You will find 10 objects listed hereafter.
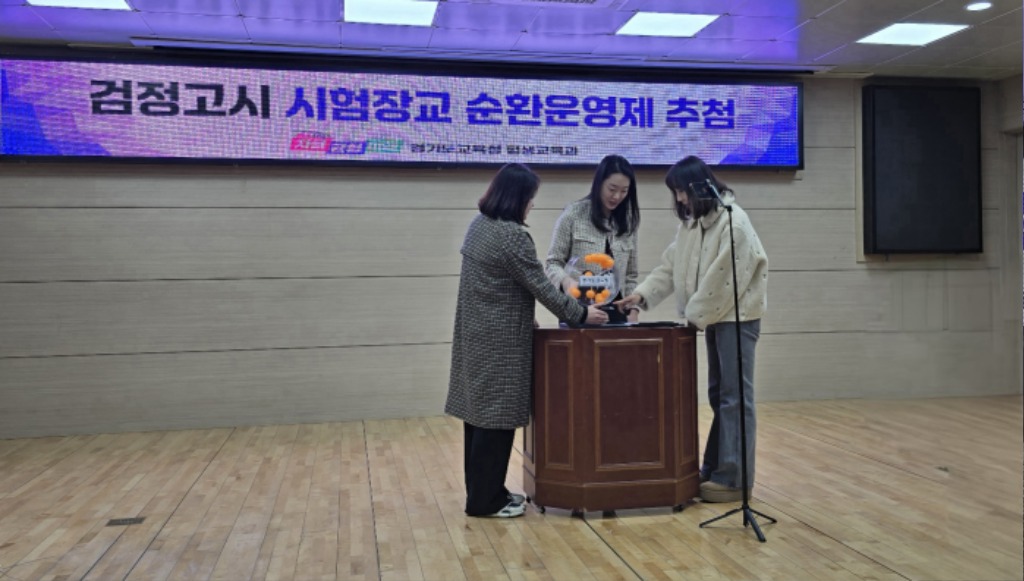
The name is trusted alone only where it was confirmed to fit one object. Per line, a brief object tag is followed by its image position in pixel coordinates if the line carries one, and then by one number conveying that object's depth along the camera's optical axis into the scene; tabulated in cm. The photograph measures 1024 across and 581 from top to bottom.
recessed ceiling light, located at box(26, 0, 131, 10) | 474
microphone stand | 321
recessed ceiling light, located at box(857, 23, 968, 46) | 545
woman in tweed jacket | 380
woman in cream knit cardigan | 358
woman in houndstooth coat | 344
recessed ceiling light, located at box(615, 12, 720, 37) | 520
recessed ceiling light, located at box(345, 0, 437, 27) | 486
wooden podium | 345
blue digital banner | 555
